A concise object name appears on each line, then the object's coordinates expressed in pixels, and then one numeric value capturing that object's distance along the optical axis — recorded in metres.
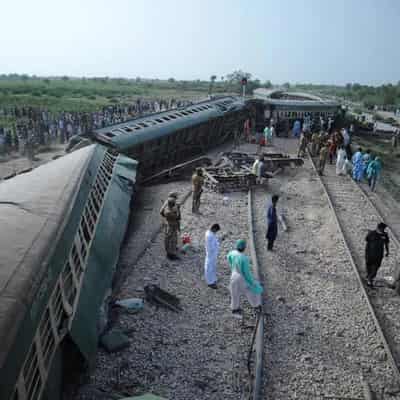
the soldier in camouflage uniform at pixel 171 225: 8.67
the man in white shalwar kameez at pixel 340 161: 17.42
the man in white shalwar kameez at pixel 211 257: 7.82
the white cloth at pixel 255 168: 15.44
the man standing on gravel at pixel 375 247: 8.30
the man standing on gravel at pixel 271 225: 9.66
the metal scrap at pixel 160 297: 7.33
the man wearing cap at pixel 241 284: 6.85
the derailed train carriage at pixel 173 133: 14.60
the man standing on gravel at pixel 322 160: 17.28
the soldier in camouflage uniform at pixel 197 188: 11.66
